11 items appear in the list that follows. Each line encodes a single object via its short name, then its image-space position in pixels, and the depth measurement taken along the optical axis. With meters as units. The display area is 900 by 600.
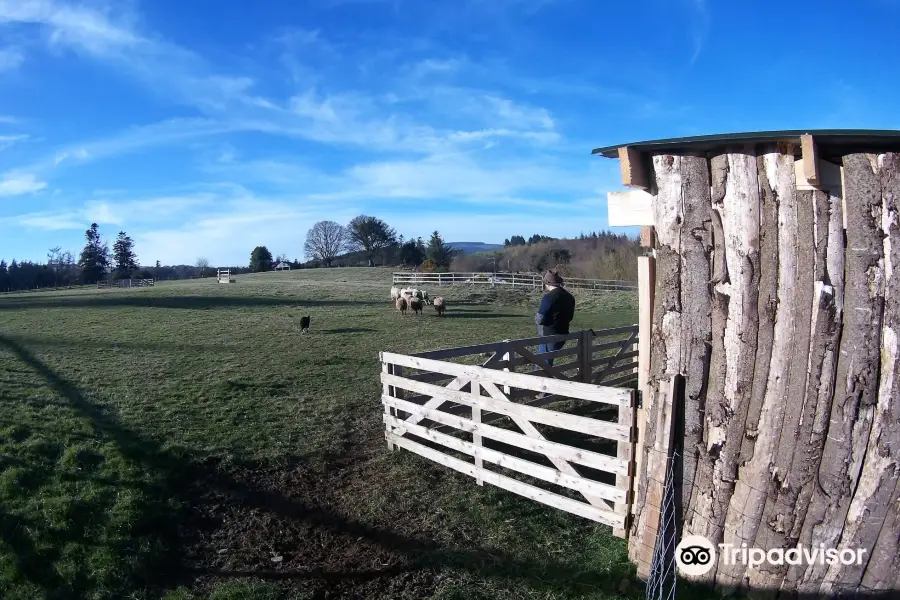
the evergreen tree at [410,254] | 72.06
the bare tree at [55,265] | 74.12
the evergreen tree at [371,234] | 80.81
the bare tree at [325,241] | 87.12
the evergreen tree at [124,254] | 79.56
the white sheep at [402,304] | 23.78
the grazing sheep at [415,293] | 26.05
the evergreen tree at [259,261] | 83.81
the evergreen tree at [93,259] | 75.56
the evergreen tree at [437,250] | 62.92
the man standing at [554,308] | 10.12
